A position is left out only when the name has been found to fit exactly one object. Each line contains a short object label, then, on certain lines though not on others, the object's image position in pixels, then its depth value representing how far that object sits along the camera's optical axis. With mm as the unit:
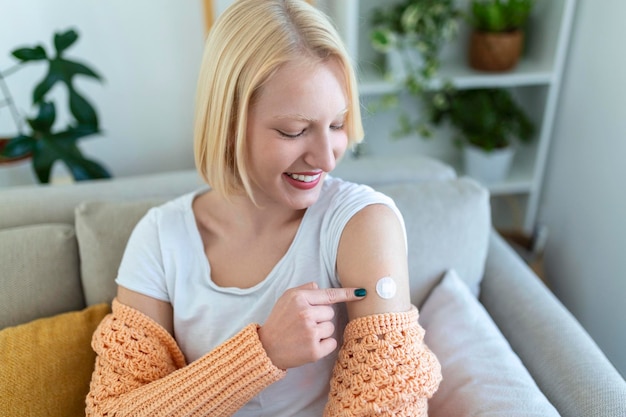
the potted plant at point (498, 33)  1787
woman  832
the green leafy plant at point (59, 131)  1530
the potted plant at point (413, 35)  1755
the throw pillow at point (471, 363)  957
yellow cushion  998
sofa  1004
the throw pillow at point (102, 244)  1222
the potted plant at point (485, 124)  1962
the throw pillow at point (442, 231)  1251
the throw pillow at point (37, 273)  1176
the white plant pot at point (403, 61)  1848
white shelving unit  1814
